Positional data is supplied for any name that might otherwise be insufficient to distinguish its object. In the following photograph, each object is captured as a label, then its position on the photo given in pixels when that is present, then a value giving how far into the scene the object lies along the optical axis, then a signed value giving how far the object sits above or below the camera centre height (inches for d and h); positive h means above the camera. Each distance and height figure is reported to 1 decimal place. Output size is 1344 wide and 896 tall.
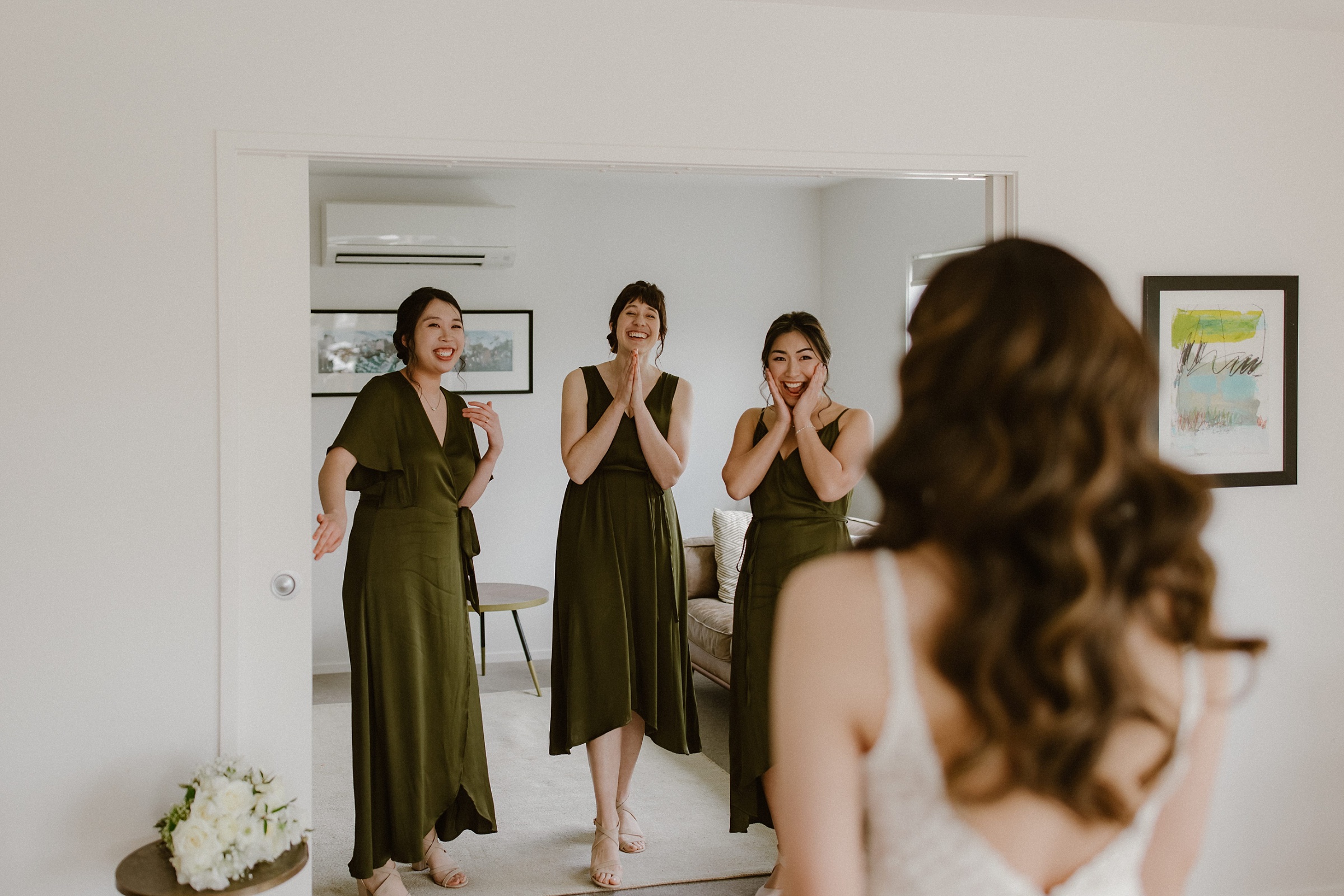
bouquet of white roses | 78.7 -29.7
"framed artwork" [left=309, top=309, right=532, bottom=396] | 210.8 +16.2
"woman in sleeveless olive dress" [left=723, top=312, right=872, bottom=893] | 114.3 -6.8
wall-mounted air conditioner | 207.3 +38.8
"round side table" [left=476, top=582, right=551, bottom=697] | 190.5 -30.1
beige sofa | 180.1 -31.8
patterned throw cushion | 193.3 -20.0
